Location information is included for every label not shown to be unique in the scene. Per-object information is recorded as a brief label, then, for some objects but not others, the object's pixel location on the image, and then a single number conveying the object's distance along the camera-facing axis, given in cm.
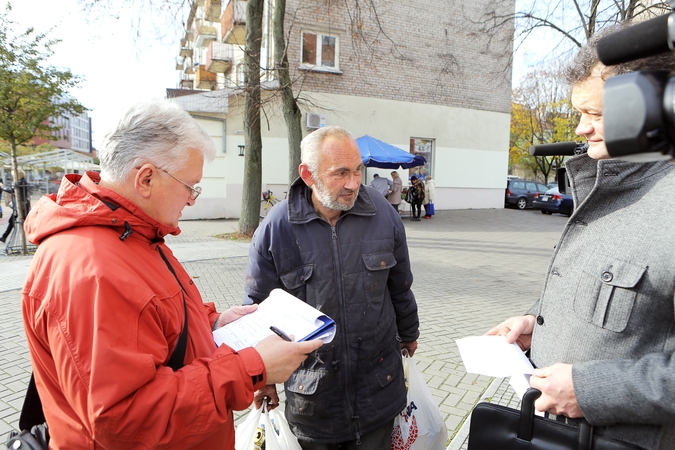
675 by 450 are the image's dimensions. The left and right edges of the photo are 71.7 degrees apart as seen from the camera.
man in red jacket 125
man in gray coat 132
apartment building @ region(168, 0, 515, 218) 1741
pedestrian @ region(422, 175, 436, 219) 1874
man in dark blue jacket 226
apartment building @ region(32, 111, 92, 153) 10494
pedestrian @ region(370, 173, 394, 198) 1565
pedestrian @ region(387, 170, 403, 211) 1644
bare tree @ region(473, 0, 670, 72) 973
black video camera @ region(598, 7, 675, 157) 78
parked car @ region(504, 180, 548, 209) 2527
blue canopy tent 1535
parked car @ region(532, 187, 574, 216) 2159
